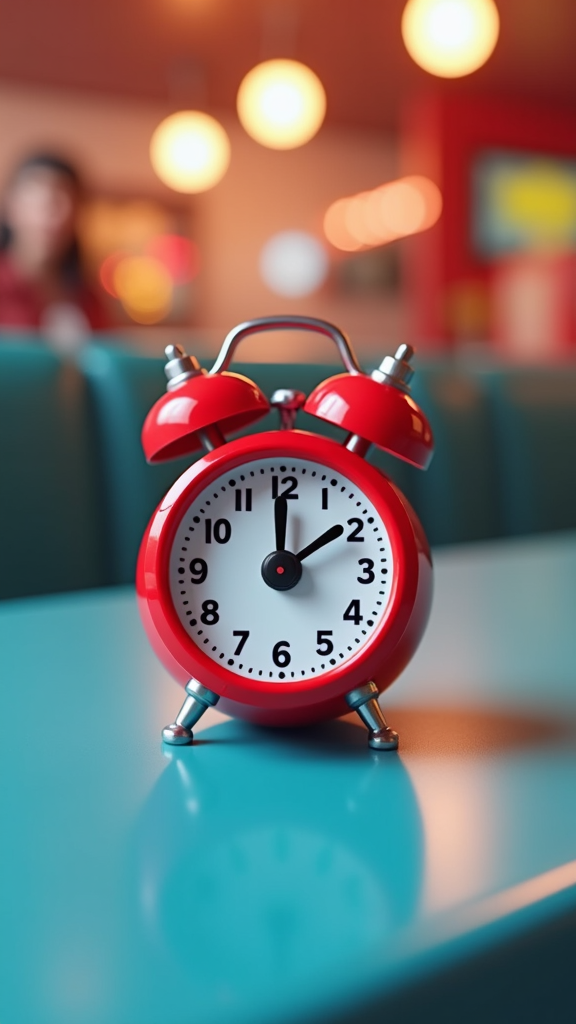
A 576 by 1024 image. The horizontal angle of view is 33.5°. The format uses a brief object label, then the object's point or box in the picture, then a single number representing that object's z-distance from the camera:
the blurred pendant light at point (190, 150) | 4.58
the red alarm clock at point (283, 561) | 0.54
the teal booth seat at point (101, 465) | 1.40
